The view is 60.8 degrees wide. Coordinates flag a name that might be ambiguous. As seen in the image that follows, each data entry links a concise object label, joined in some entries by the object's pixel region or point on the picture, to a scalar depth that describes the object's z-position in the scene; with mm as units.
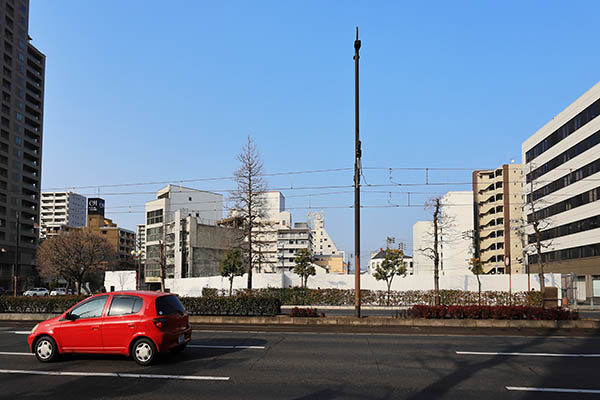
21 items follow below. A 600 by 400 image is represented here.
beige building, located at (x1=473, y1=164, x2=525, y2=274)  93562
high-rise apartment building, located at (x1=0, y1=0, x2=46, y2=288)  90125
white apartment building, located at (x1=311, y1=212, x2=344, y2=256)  157625
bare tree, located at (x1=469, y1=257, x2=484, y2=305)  48375
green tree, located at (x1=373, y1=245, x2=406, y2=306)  45000
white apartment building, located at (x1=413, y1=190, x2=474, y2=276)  102438
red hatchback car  11461
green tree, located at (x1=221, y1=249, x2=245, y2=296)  49469
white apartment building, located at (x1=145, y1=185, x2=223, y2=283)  83000
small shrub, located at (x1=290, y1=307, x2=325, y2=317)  22562
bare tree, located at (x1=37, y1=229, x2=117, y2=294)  59953
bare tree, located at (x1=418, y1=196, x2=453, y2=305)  38678
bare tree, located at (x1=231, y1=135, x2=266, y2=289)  40469
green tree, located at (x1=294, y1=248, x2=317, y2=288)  47656
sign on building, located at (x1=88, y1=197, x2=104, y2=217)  138250
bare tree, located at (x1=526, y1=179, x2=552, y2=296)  69462
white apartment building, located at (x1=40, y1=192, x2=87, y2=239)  178125
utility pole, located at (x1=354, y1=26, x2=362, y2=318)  21453
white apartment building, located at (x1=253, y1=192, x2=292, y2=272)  127550
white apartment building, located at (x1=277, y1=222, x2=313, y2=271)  118938
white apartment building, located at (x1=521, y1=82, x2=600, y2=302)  59281
